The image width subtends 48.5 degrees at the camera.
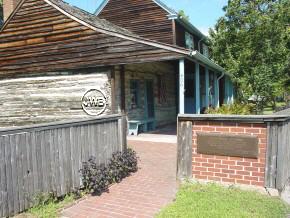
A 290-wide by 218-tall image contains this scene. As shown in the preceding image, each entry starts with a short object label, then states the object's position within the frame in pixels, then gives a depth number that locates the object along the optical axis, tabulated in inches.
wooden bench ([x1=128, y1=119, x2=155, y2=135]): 524.7
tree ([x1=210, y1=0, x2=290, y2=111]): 696.4
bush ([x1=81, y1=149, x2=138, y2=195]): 229.6
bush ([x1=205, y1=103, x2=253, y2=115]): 450.2
